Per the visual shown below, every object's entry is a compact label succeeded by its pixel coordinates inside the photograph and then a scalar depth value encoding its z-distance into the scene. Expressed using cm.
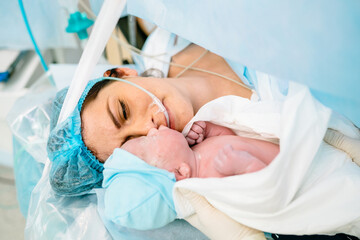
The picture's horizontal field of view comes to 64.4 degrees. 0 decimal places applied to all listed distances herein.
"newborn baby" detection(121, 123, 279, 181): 90
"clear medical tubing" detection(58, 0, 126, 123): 83
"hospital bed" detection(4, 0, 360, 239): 63
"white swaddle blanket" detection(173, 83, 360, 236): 72
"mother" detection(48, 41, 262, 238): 101
